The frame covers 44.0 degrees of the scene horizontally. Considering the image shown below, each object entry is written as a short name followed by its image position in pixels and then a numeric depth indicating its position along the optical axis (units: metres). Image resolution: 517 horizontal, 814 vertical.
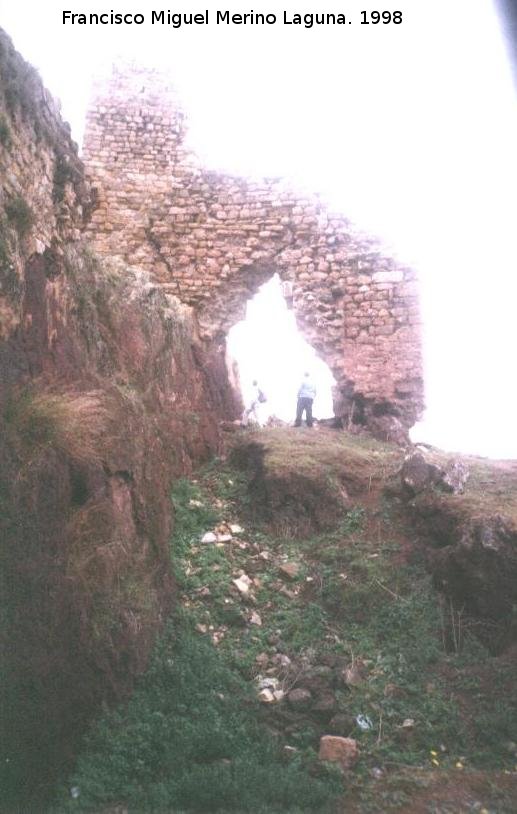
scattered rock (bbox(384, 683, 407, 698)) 4.75
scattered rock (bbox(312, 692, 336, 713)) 4.54
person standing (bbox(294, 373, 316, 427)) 10.74
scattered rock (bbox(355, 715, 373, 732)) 4.41
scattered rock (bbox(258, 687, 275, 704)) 4.65
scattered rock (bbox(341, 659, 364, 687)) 4.81
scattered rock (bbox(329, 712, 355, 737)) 4.37
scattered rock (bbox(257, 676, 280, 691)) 4.83
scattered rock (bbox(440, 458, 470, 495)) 6.86
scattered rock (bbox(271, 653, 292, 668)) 5.10
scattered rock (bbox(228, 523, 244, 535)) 7.00
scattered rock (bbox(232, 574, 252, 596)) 5.98
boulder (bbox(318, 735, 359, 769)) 4.12
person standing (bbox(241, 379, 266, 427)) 10.72
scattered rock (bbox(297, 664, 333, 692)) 4.77
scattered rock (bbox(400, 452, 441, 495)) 7.04
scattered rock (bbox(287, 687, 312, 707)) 4.62
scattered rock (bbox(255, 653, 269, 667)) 5.12
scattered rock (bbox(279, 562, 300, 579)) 6.28
